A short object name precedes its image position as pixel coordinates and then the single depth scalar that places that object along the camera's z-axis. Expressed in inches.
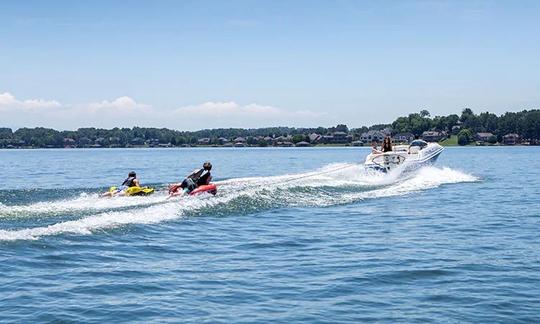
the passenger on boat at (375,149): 1495.4
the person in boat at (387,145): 1507.1
